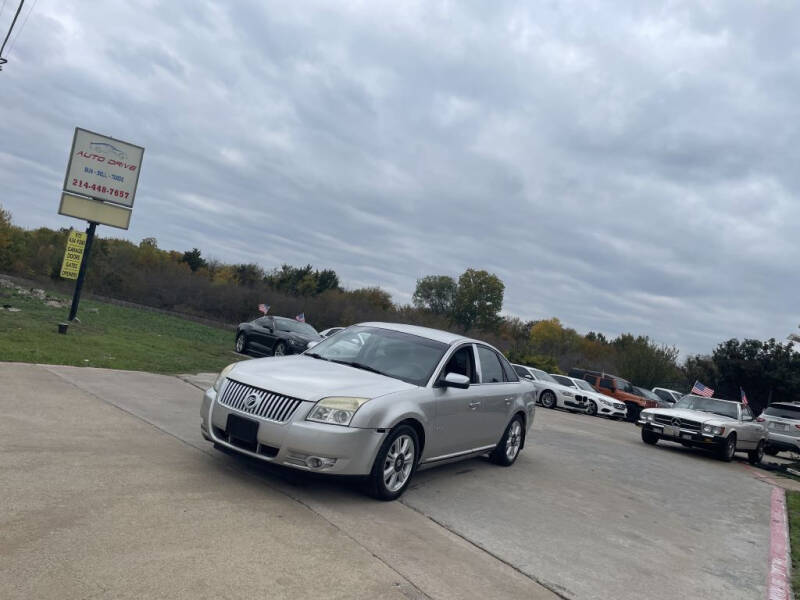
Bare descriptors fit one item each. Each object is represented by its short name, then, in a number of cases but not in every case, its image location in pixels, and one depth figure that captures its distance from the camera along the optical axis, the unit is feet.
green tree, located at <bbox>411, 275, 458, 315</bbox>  284.43
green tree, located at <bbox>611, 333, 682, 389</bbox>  153.17
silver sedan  18.53
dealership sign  61.16
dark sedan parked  67.72
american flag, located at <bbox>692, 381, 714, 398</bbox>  82.76
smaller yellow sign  62.44
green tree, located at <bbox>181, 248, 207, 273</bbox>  293.23
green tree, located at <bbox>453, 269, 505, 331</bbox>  273.75
